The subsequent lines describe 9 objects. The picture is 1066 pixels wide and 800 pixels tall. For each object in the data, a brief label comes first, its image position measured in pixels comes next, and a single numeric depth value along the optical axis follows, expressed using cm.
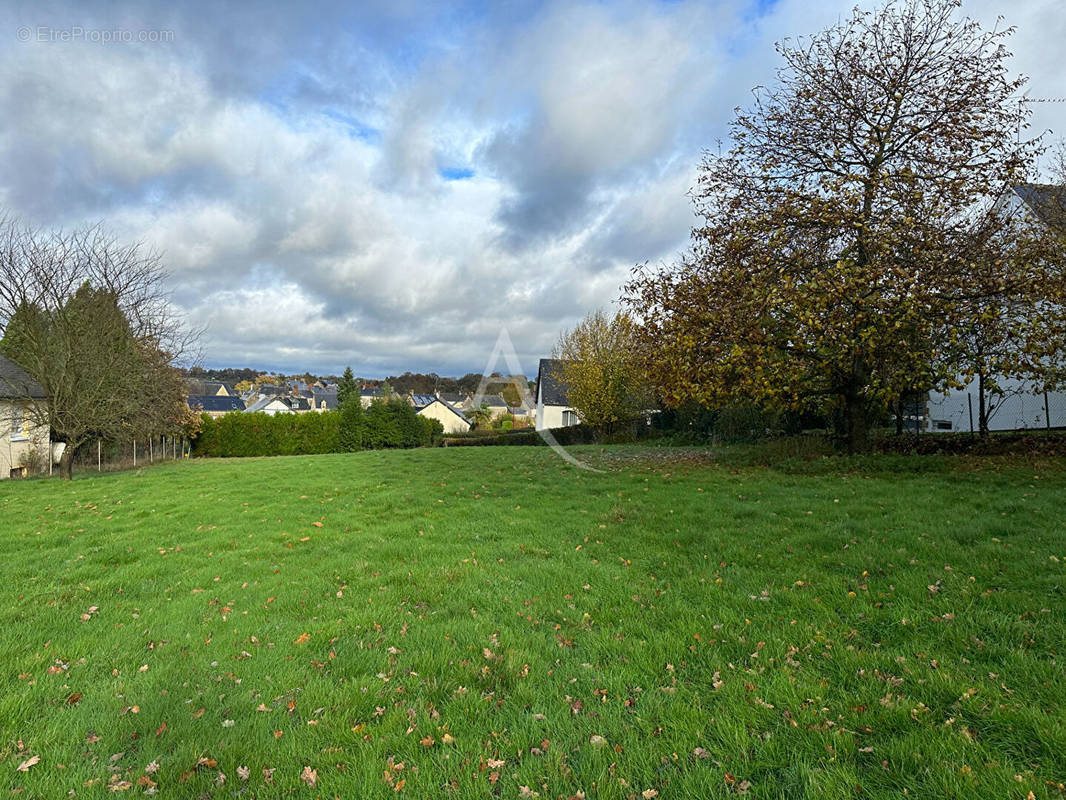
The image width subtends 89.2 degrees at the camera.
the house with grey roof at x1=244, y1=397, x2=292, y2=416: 7362
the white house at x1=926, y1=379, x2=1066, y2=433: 1745
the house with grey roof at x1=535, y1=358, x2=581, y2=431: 4422
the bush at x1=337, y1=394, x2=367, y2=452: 3089
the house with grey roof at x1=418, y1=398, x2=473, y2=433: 6119
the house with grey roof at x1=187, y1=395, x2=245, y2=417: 6100
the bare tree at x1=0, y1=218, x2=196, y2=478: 1655
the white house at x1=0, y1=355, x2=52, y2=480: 1728
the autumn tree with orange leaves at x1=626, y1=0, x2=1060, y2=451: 1047
